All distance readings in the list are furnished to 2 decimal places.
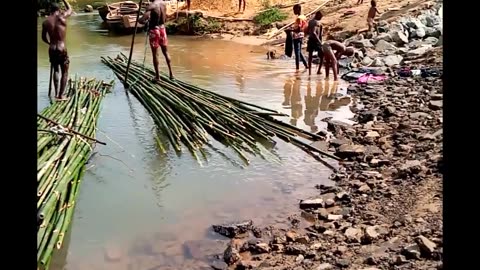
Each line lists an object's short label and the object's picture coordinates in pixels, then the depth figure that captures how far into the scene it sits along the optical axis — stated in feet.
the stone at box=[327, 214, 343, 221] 16.67
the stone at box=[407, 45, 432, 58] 39.79
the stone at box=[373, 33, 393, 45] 44.29
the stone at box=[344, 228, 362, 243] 15.05
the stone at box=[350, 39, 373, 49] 44.06
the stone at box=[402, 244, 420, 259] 13.22
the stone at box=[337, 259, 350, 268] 13.62
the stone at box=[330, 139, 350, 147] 23.35
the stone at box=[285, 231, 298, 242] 15.55
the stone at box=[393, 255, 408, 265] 13.10
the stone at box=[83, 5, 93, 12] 90.89
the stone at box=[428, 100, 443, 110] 27.20
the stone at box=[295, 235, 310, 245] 15.39
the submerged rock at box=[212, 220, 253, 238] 16.22
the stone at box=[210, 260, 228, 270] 14.25
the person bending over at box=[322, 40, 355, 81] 35.73
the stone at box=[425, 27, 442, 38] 44.22
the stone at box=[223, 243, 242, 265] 14.51
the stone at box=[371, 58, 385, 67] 38.54
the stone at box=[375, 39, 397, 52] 42.61
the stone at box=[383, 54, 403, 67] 38.42
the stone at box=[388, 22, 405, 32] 45.43
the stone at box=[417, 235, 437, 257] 13.12
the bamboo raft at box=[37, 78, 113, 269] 13.98
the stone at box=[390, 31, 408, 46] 44.09
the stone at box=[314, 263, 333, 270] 13.55
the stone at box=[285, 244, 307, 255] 14.74
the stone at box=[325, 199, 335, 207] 17.84
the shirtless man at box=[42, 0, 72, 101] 28.50
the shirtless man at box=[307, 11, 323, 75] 35.60
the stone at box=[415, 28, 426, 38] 44.83
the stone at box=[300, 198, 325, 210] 17.79
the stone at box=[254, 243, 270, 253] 15.07
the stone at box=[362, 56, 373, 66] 39.80
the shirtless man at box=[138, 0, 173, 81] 31.68
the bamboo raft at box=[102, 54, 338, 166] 23.16
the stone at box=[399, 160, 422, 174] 19.26
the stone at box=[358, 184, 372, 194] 18.56
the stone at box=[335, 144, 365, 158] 22.13
